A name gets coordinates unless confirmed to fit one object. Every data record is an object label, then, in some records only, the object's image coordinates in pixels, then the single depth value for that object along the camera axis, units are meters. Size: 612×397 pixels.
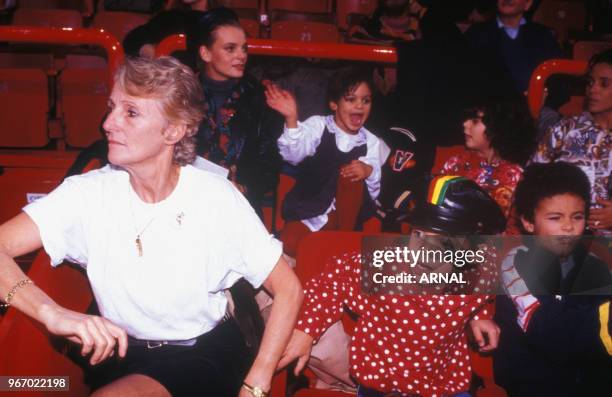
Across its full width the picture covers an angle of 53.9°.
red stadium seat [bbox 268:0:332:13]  4.99
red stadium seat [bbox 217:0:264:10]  4.76
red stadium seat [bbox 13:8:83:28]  4.18
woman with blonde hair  1.39
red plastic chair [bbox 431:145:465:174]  2.34
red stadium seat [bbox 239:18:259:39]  4.56
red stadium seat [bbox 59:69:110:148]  3.77
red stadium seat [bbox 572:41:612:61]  4.30
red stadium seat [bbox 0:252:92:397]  1.34
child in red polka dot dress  1.51
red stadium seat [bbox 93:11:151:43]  4.30
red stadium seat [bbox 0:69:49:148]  3.63
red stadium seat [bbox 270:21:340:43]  4.54
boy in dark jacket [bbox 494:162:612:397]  1.43
